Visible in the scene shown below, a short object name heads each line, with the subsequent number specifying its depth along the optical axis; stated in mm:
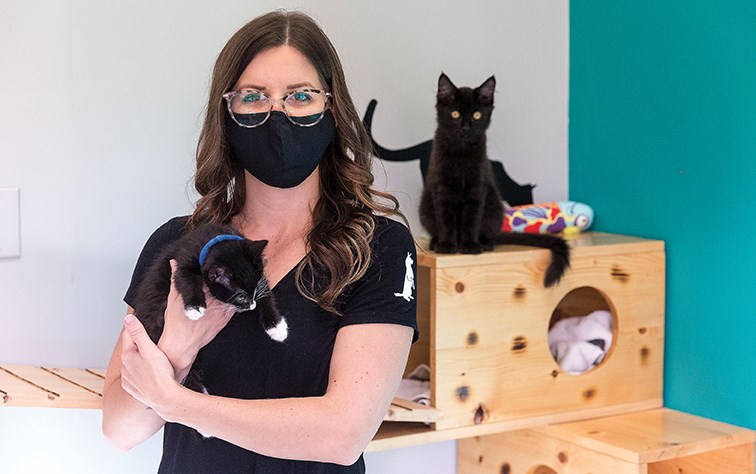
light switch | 1830
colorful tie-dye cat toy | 2268
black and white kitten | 1243
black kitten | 2004
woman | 1210
